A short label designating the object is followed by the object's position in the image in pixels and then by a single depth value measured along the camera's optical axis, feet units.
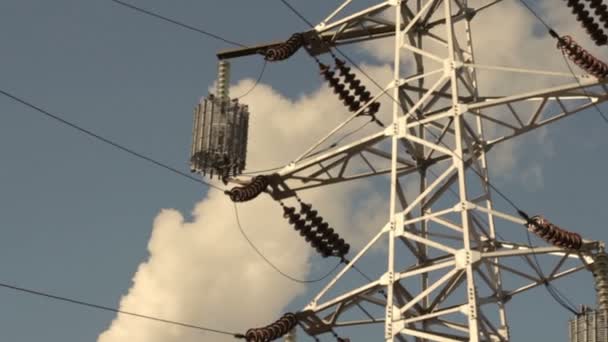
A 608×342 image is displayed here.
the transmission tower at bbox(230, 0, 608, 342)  93.86
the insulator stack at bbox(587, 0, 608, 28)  108.37
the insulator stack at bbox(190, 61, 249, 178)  108.78
